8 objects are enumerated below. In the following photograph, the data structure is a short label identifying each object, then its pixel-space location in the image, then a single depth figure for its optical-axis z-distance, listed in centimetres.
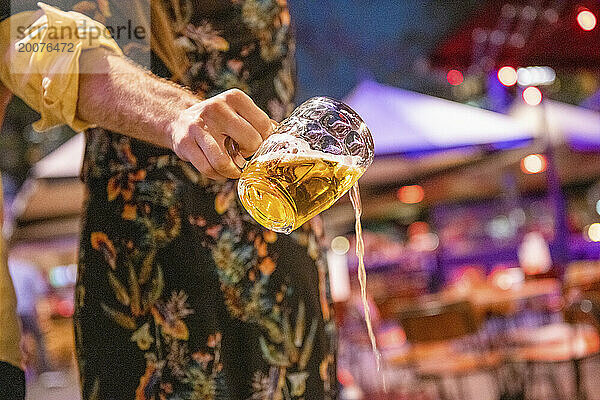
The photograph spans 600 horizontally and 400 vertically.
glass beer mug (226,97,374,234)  64
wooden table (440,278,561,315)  386
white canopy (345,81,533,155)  450
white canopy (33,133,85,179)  320
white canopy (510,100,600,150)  648
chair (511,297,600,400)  296
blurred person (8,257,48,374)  634
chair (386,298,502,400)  303
